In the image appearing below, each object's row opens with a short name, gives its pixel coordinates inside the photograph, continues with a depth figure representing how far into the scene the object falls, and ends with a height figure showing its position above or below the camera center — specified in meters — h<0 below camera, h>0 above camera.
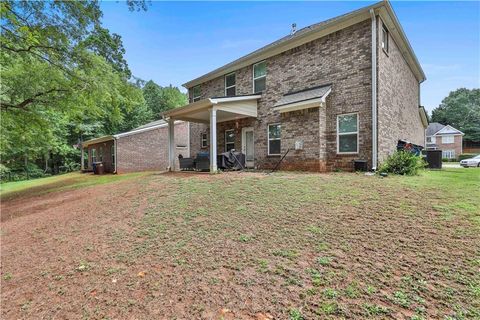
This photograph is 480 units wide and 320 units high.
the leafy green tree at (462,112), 42.37 +8.23
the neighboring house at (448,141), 37.51 +2.03
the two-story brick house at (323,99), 9.02 +2.40
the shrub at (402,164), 8.02 -0.34
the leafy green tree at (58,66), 8.39 +3.80
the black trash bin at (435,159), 11.48 -0.25
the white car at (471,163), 20.11 -0.79
